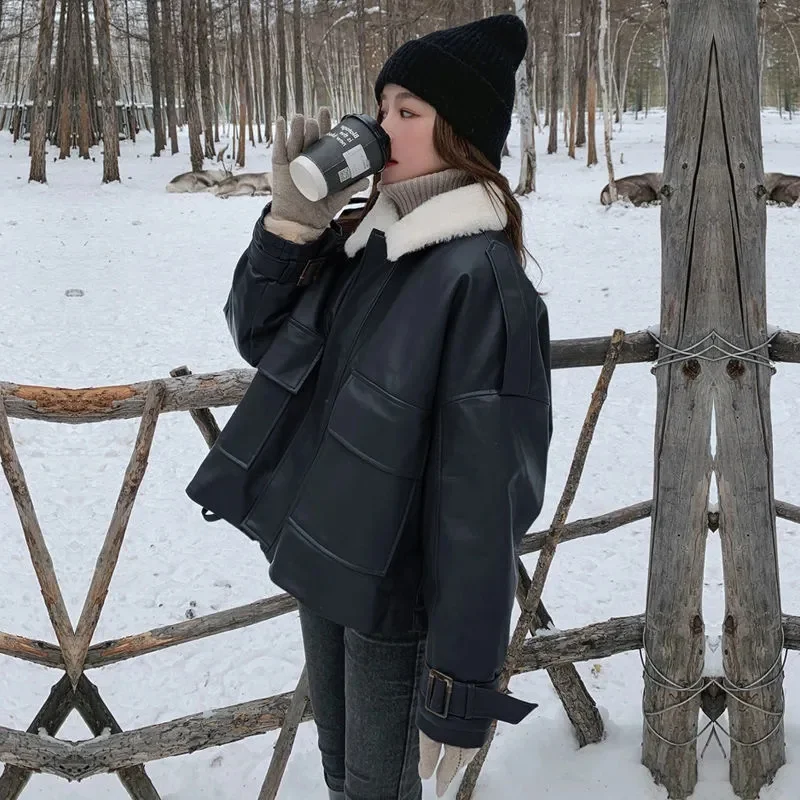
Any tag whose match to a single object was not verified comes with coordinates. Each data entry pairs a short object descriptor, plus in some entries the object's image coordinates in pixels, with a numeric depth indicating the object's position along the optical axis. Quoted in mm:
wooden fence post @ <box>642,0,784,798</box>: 2607
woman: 1618
